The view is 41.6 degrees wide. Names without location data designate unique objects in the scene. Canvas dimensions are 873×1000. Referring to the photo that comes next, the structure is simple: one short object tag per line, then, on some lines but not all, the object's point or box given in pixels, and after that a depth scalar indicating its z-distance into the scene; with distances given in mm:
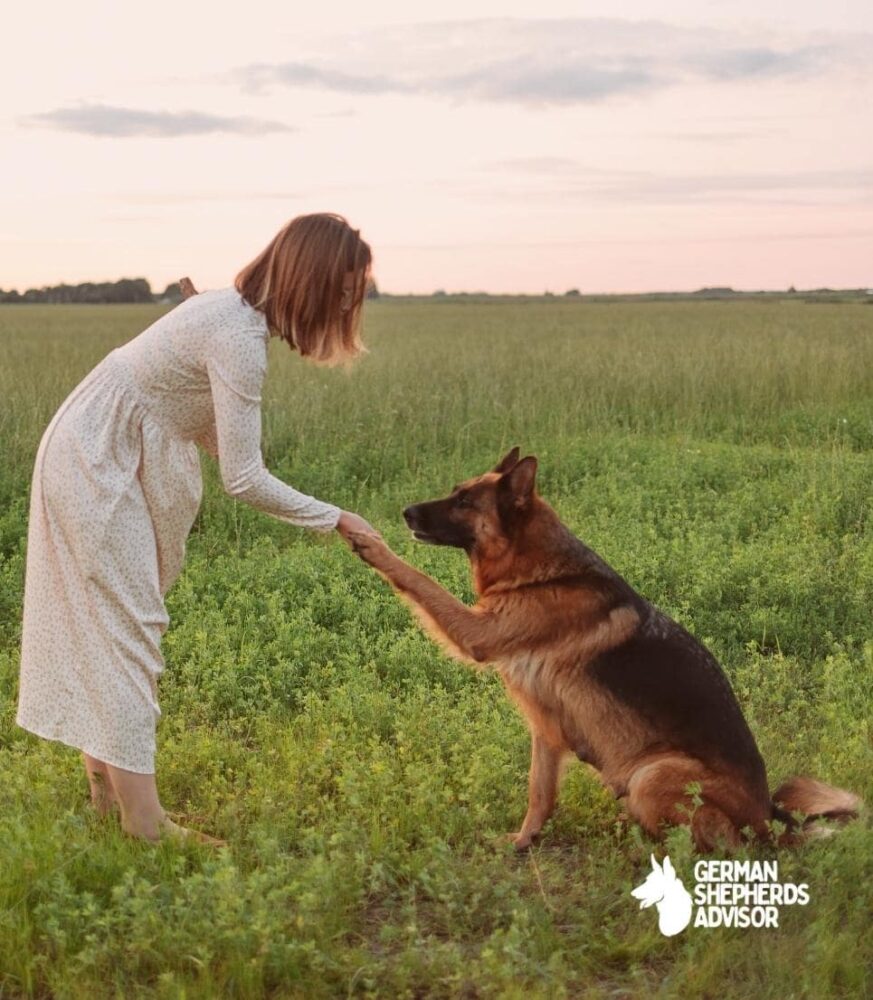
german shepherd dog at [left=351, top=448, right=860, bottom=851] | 3887
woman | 3777
